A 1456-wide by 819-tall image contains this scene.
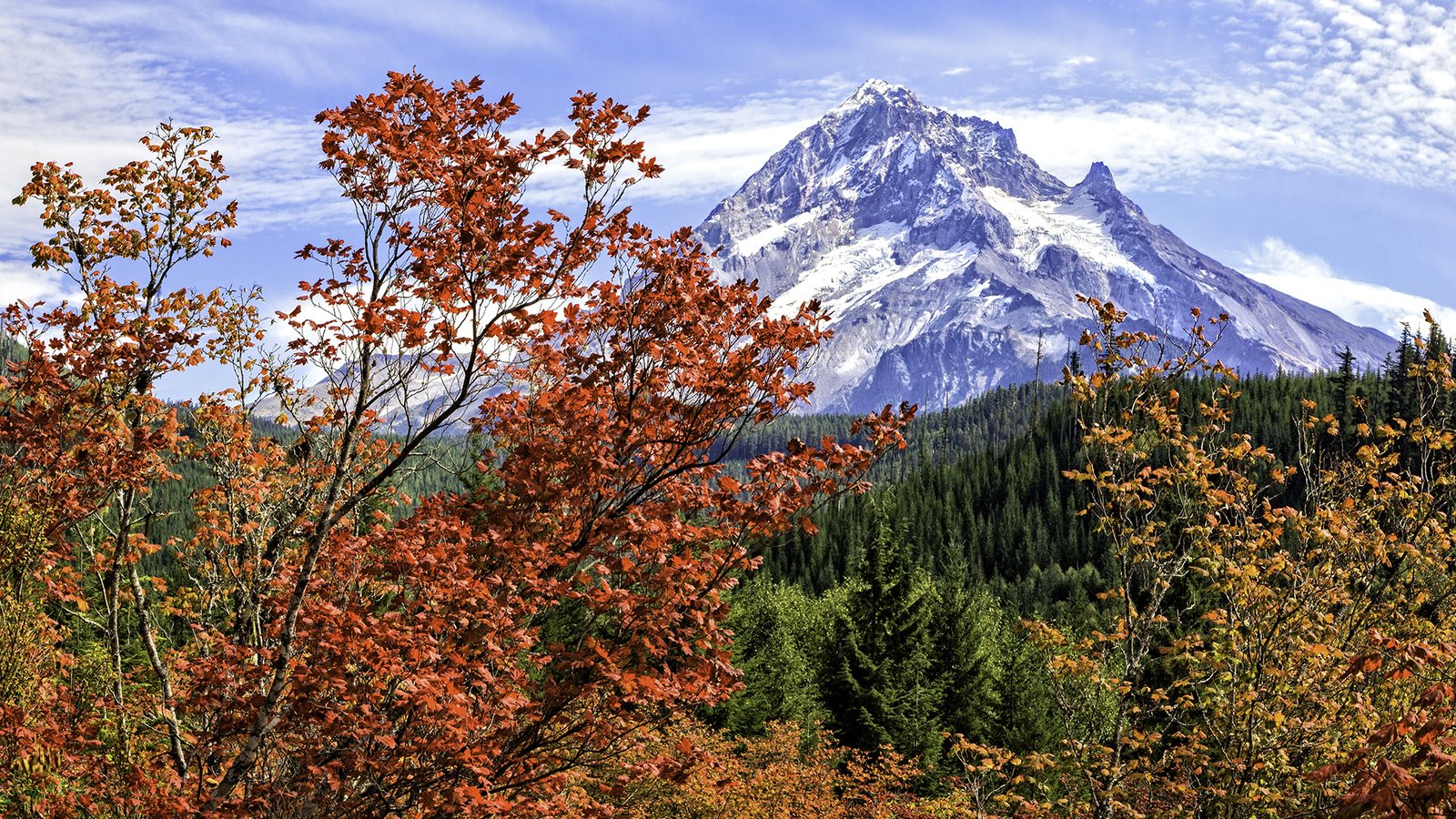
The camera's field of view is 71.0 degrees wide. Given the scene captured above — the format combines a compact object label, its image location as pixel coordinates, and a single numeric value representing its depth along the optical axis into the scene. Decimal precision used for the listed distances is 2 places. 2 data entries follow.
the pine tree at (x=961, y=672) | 38.47
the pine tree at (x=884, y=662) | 35.00
